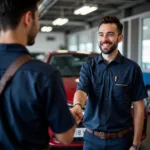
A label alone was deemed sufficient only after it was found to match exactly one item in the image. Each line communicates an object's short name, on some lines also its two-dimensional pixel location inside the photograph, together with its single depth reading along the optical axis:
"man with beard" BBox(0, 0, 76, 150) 0.95
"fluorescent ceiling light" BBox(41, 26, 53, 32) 14.64
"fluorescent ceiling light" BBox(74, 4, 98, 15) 7.90
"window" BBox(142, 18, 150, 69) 8.10
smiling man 1.86
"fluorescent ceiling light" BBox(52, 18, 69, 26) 10.45
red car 4.39
